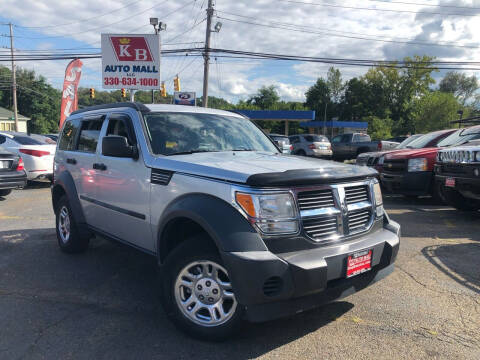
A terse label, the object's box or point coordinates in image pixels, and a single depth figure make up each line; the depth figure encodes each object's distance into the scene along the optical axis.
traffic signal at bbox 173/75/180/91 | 24.62
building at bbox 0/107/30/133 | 47.78
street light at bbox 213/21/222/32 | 23.53
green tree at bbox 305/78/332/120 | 81.44
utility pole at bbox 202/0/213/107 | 23.26
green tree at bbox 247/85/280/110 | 91.38
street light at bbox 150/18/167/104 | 22.58
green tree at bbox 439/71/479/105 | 84.75
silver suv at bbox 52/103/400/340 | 2.53
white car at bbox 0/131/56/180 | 10.87
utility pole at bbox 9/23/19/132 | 37.66
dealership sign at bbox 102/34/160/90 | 16.94
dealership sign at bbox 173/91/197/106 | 18.09
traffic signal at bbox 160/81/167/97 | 27.75
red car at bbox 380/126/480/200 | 7.81
